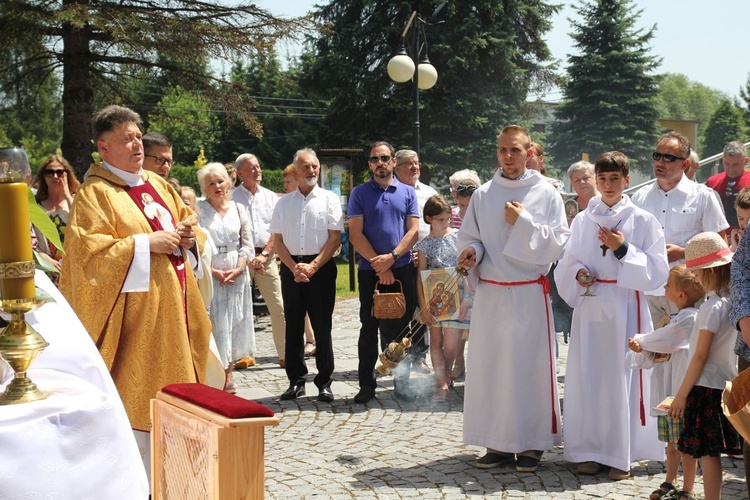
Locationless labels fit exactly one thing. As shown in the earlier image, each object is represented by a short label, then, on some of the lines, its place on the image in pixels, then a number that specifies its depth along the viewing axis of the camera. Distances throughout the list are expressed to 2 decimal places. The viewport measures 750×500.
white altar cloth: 1.87
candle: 1.89
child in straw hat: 4.55
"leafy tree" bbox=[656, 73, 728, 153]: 110.56
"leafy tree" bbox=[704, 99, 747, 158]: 69.25
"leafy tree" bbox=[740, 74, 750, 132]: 70.86
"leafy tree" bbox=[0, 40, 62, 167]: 17.48
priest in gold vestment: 5.00
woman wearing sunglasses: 7.54
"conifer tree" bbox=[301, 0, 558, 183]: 32.72
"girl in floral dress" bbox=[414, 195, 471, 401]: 8.09
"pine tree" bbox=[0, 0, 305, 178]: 16.00
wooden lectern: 2.27
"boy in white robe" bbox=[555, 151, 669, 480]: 5.61
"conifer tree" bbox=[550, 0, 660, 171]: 43.00
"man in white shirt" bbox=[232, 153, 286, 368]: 9.48
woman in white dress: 8.30
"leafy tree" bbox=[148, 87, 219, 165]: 55.03
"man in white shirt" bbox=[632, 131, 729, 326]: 6.93
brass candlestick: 1.94
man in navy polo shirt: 7.92
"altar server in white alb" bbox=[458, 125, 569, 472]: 5.80
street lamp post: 17.28
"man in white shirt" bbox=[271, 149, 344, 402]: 7.90
